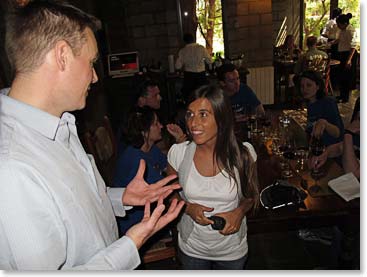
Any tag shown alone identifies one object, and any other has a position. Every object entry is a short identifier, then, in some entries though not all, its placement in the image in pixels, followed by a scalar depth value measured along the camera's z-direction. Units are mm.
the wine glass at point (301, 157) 1973
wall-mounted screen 5086
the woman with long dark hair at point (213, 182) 1477
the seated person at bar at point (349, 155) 1771
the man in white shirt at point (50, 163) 769
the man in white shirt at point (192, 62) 5312
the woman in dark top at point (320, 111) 2436
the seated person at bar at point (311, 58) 5309
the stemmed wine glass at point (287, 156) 1905
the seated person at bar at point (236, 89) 3117
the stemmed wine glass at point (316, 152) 1779
